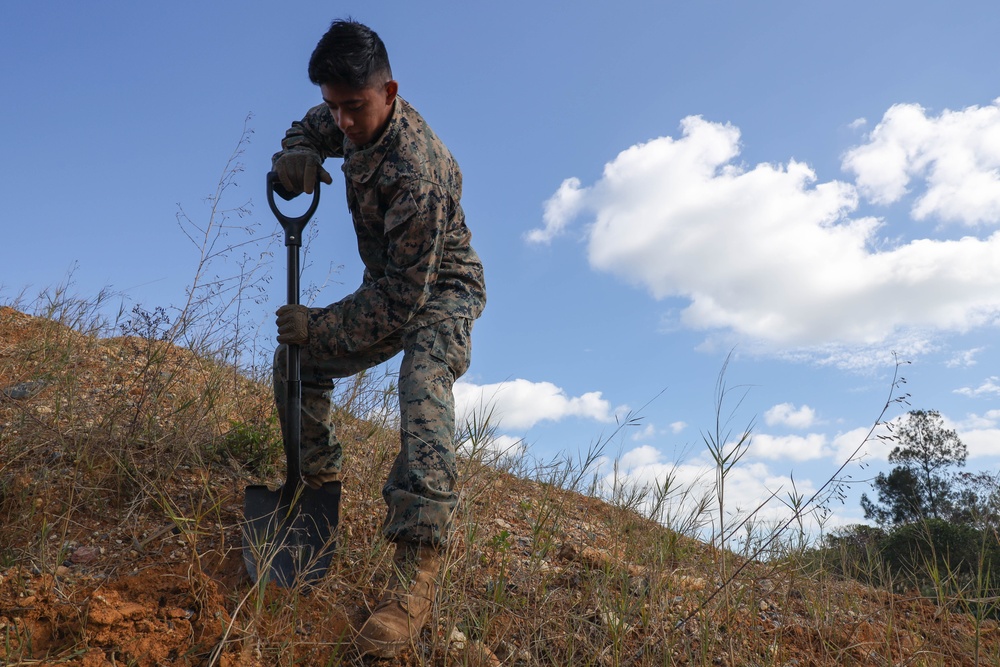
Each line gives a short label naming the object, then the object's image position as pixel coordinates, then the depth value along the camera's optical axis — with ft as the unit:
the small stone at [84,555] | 10.18
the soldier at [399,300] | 9.15
